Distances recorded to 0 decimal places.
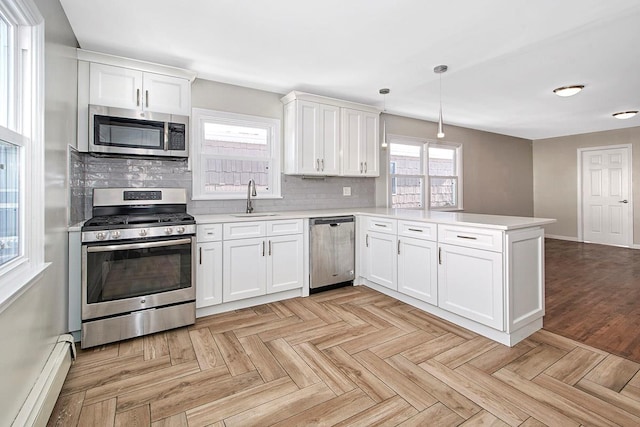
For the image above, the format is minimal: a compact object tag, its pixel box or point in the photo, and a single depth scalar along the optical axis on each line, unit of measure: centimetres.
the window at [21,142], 147
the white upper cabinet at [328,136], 372
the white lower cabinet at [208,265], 285
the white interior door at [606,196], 625
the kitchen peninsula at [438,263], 238
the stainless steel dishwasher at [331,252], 349
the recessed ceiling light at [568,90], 376
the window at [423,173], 502
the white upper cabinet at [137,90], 271
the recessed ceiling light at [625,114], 492
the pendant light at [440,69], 321
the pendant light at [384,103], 389
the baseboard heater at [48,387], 142
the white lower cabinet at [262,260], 301
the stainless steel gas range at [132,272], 233
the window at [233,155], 343
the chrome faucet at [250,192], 354
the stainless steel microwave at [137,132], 266
